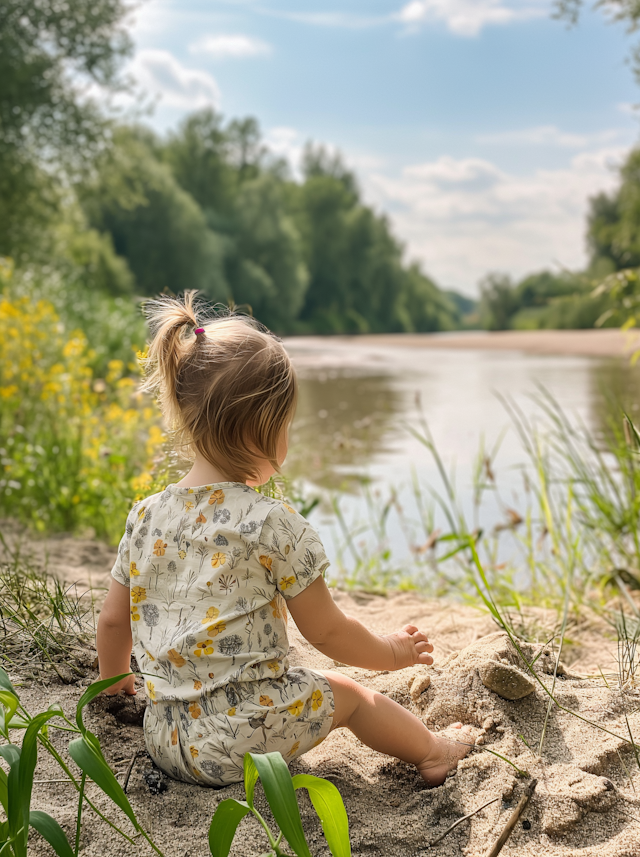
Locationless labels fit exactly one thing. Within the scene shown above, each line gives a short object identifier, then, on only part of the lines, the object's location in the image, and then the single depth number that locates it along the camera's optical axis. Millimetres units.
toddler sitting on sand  1492
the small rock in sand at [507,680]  1783
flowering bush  4207
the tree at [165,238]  29703
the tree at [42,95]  15977
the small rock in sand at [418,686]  1910
